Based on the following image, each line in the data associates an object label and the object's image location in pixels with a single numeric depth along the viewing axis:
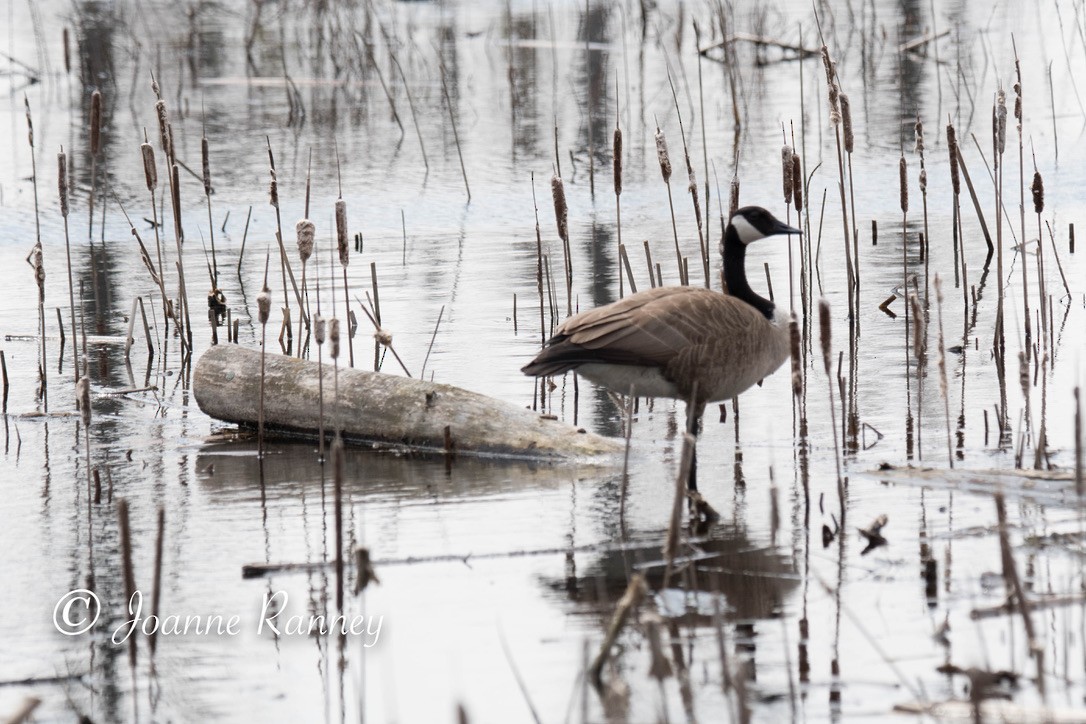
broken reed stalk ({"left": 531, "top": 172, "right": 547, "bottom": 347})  15.60
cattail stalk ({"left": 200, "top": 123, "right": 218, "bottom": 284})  16.42
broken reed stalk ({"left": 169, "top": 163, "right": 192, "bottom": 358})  15.30
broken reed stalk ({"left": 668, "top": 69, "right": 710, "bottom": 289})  15.42
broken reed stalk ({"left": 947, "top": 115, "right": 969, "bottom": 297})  14.87
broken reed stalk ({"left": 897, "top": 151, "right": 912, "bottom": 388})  15.47
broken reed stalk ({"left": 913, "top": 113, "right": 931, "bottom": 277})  14.98
